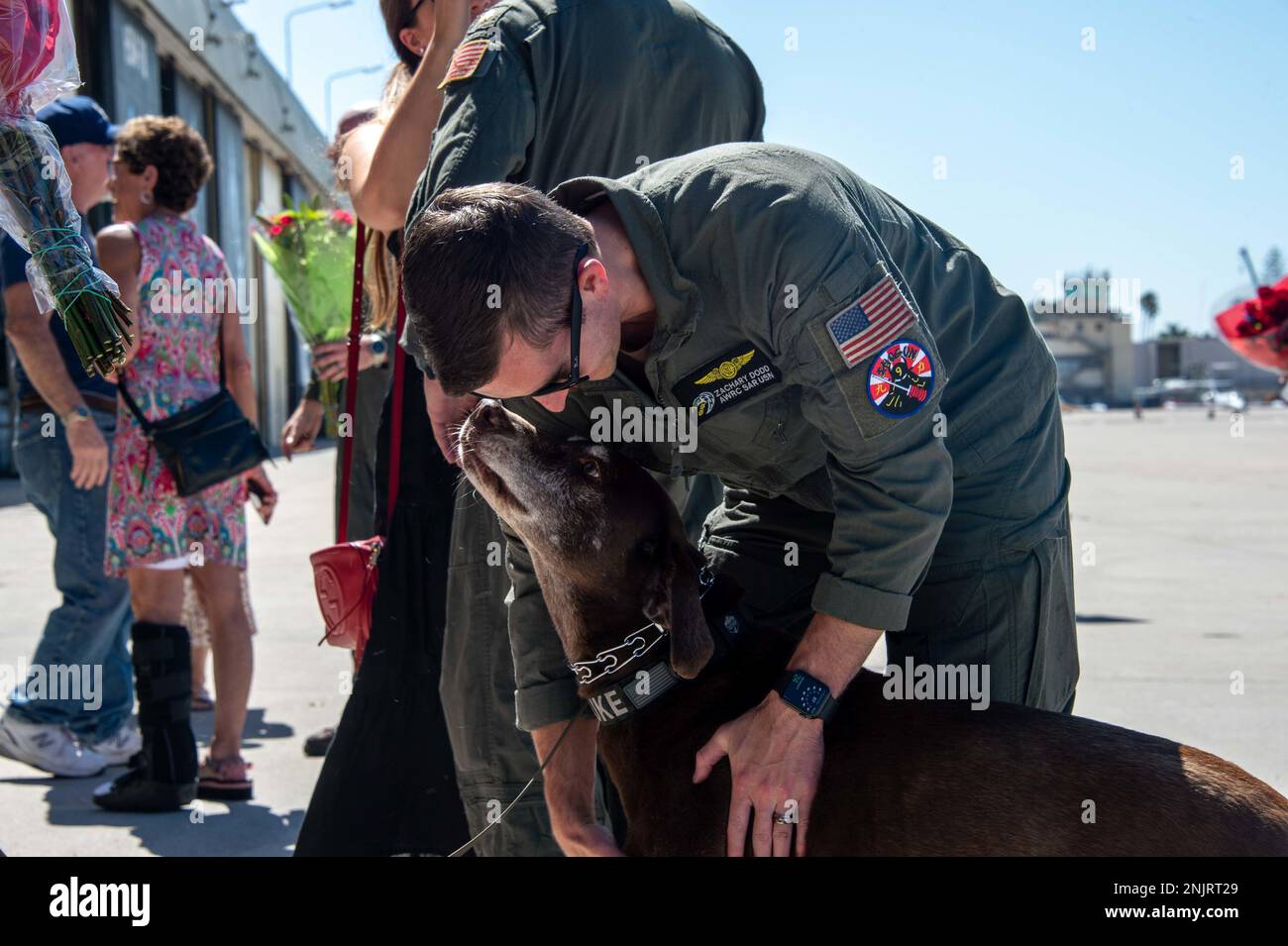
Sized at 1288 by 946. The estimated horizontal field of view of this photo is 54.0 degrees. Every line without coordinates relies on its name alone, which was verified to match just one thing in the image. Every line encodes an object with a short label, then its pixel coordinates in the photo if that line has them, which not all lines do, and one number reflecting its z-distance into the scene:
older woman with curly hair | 4.70
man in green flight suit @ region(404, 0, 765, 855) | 2.94
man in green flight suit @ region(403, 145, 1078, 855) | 2.25
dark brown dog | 2.24
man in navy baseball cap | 4.95
